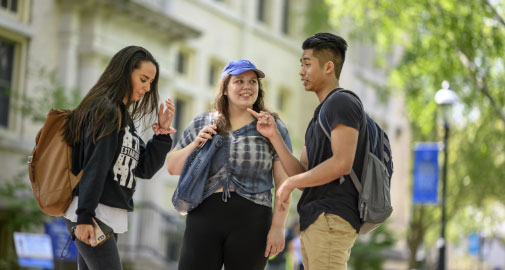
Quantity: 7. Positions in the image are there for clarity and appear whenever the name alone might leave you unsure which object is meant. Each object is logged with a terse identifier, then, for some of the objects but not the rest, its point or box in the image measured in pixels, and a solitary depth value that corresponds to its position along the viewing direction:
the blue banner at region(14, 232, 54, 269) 12.81
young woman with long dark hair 5.17
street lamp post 18.00
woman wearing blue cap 5.48
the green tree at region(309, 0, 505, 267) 16.94
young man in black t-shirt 5.00
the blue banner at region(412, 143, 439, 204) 19.69
